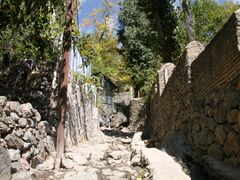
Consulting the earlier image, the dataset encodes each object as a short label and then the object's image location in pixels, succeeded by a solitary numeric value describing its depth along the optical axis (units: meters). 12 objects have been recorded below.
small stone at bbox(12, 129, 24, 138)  4.41
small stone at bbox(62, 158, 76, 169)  4.80
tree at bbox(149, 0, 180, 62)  12.47
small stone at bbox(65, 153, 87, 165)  5.18
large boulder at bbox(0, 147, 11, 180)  3.62
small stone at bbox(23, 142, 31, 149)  4.53
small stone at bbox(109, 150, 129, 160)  5.74
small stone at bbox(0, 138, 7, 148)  4.05
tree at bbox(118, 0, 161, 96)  16.80
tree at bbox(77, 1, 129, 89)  19.17
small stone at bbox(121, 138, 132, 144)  8.99
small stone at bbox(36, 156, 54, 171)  4.71
